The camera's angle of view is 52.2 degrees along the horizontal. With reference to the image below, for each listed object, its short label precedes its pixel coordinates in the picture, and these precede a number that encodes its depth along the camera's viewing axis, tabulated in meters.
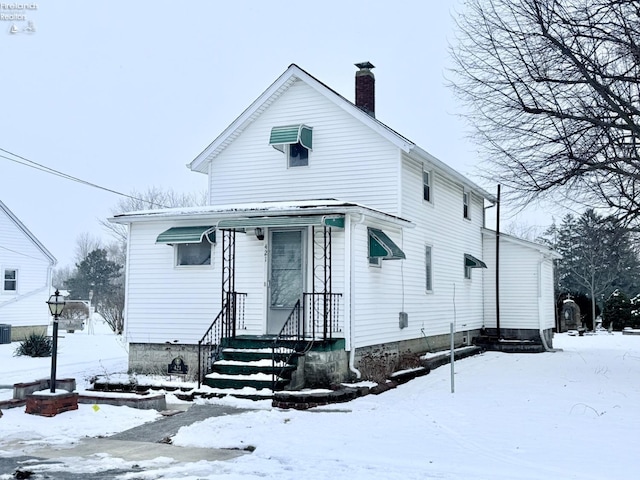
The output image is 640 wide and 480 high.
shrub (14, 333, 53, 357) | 22.12
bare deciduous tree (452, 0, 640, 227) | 13.87
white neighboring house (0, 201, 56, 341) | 28.50
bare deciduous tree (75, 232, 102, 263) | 91.19
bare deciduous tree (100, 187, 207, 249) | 54.09
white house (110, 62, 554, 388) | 13.66
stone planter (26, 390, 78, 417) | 10.70
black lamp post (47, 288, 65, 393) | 10.95
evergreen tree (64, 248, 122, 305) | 59.72
